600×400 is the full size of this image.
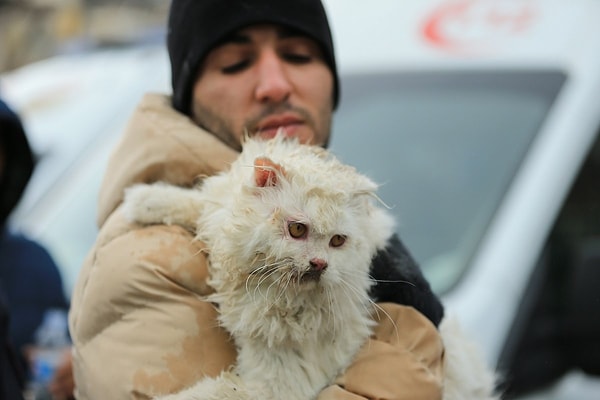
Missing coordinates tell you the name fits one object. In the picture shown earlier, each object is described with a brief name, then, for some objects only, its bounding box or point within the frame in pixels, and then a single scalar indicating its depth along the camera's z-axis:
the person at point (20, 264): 3.41
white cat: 1.59
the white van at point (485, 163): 3.10
